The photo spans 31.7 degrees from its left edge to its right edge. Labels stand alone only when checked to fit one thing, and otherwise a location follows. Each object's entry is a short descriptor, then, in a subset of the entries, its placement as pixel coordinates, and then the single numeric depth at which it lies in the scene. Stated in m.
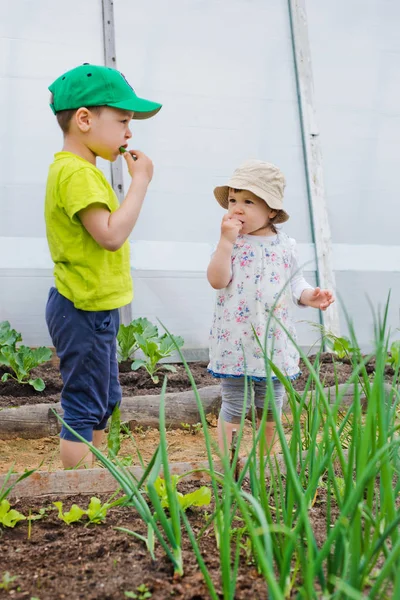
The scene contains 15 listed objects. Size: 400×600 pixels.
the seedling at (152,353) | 3.87
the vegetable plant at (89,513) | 1.28
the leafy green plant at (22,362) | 3.52
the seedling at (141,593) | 0.97
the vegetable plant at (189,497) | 1.31
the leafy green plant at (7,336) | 3.92
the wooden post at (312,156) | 5.15
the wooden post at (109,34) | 4.79
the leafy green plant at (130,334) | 4.11
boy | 2.11
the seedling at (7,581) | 0.98
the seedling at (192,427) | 3.29
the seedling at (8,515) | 1.26
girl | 2.38
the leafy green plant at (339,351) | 4.21
